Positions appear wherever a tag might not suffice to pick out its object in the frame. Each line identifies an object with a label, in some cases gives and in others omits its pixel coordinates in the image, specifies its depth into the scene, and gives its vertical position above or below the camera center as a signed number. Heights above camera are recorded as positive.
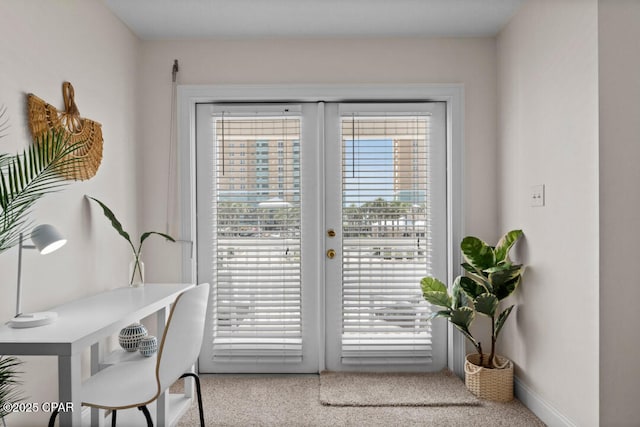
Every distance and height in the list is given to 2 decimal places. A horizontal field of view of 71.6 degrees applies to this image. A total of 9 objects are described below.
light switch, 2.48 +0.09
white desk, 1.46 -0.44
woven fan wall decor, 1.96 +0.41
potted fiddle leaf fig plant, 2.65 -0.53
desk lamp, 1.64 -0.13
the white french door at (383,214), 3.17 -0.02
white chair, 1.75 -0.68
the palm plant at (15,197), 1.48 +0.05
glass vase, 2.60 -0.35
